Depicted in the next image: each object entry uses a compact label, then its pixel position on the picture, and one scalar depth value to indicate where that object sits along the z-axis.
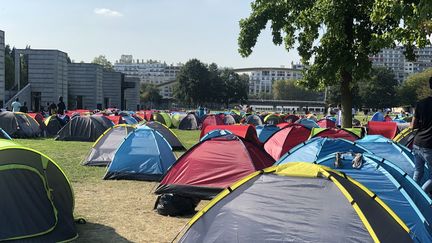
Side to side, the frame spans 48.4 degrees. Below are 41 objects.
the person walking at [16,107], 25.22
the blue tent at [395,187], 5.81
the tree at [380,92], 102.88
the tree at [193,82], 91.62
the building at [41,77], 49.38
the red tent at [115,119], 23.26
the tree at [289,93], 155.75
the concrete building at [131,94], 75.69
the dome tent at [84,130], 20.75
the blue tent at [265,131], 17.05
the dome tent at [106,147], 12.84
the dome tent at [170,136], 16.17
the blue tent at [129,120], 24.70
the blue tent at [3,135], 7.52
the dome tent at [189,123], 32.28
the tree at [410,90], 103.69
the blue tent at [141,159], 10.84
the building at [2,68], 37.69
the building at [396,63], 192.25
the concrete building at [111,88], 68.62
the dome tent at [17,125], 21.23
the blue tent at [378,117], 26.80
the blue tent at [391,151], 8.12
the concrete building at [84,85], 60.78
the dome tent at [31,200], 5.79
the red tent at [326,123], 23.85
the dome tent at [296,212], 4.38
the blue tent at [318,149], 7.76
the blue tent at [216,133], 9.96
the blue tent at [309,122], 22.70
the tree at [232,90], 96.69
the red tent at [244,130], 12.49
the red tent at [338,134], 10.94
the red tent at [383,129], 14.81
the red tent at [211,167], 8.34
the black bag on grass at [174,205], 7.79
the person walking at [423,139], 6.68
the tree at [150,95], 108.19
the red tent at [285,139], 13.47
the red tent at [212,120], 28.22
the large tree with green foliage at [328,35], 13.05
